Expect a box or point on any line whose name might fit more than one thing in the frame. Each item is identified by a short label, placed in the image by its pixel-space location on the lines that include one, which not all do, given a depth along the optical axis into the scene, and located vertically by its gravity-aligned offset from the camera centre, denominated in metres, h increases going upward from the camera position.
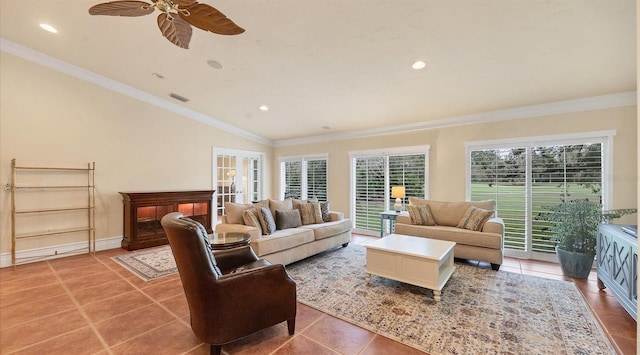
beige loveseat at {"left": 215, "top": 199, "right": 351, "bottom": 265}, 3.54 -0.82
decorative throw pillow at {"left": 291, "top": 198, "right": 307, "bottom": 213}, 4.73 -0.48
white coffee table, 2.78 -0.96
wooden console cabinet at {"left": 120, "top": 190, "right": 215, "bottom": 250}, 4.69 -0.67
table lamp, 5.15 -0.34
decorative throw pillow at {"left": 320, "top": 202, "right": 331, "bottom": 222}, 4.90 -0.66
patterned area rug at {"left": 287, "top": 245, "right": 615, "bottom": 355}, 2.06 -1.29
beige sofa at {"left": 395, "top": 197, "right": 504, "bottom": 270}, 3.67 -0.80
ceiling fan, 1.86 +1.23
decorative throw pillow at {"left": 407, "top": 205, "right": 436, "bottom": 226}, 4.42 -0.64
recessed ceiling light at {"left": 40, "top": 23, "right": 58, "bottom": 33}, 3.33 +1.91
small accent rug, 3.55 -1.31
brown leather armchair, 1.78 -0.85
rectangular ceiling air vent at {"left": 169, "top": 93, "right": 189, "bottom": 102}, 5.09 +1.56
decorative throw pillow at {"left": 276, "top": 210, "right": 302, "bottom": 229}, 4.21 -0.69
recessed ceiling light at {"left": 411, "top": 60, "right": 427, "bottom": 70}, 3.24 +1.42
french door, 6.50 +0.02
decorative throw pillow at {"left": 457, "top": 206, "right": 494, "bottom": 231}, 3.91 -0.62
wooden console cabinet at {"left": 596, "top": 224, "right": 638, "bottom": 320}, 2.30 -0.85
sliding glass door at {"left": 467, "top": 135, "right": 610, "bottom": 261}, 3.81 -0.03
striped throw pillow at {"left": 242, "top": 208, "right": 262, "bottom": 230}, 3.71 -0.60
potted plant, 3.34 -0.71
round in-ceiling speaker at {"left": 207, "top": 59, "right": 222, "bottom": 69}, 3.72 +1.63
